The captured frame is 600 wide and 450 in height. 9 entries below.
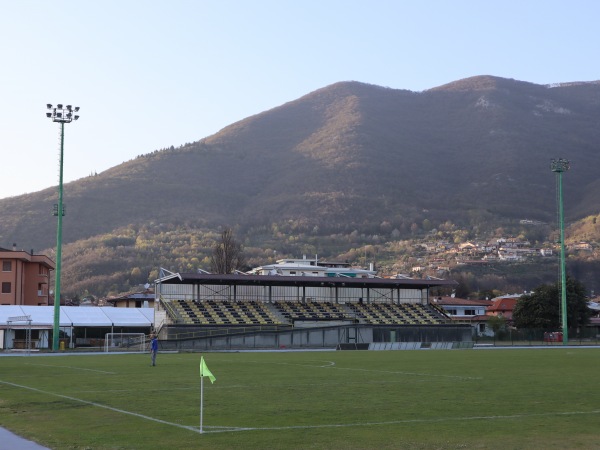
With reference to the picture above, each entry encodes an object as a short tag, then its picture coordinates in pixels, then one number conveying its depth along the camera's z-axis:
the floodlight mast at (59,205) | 73.31
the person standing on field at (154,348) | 46.45
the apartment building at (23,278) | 114.38
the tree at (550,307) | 115.88
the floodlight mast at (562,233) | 93.49
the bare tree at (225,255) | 123.25
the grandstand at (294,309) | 83.24
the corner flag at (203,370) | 18.16
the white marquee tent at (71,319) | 78.88
